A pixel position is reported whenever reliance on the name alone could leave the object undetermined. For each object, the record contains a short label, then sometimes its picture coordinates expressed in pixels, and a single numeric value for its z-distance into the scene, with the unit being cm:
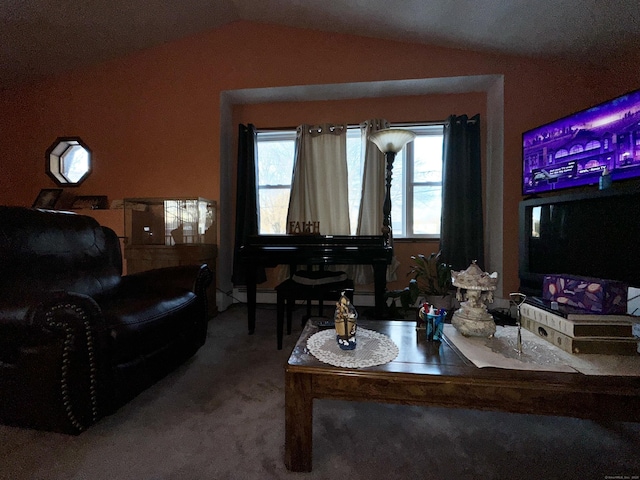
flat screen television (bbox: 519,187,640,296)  153
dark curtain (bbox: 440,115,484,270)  286
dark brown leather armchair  102
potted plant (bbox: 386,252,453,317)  237
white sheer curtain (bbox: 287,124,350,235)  305
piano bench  191
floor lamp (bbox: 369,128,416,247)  222
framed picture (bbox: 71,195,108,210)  315
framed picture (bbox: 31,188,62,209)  328
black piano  210
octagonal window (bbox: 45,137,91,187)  322
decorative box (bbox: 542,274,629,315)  97
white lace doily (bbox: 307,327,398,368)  89
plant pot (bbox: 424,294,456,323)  245
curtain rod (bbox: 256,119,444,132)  298
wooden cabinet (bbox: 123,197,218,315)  260
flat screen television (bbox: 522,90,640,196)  172
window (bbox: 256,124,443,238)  309
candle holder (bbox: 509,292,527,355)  96
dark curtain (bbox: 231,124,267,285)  309
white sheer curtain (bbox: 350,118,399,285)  297
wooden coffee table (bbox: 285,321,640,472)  77
